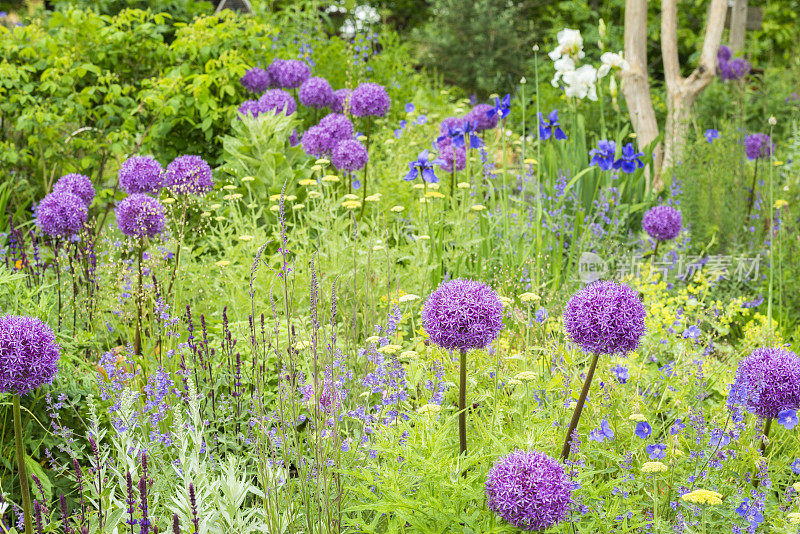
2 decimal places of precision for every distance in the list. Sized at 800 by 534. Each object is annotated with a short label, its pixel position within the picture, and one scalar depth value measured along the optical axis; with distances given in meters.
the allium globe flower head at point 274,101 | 5.15
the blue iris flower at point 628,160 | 4.21
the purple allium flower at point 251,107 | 5.11
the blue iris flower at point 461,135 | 4.48
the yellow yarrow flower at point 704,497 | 1.70
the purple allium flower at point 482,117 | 5.02
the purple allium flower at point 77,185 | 3.49
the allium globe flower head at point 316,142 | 4.46
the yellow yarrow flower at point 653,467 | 1.81
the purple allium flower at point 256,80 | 5.50
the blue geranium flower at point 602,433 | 2.13
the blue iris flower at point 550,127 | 4.69
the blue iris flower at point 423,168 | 4.09
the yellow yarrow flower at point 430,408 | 2.02
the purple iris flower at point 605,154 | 4.22
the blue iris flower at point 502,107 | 4.56
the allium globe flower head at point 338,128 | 4.47
